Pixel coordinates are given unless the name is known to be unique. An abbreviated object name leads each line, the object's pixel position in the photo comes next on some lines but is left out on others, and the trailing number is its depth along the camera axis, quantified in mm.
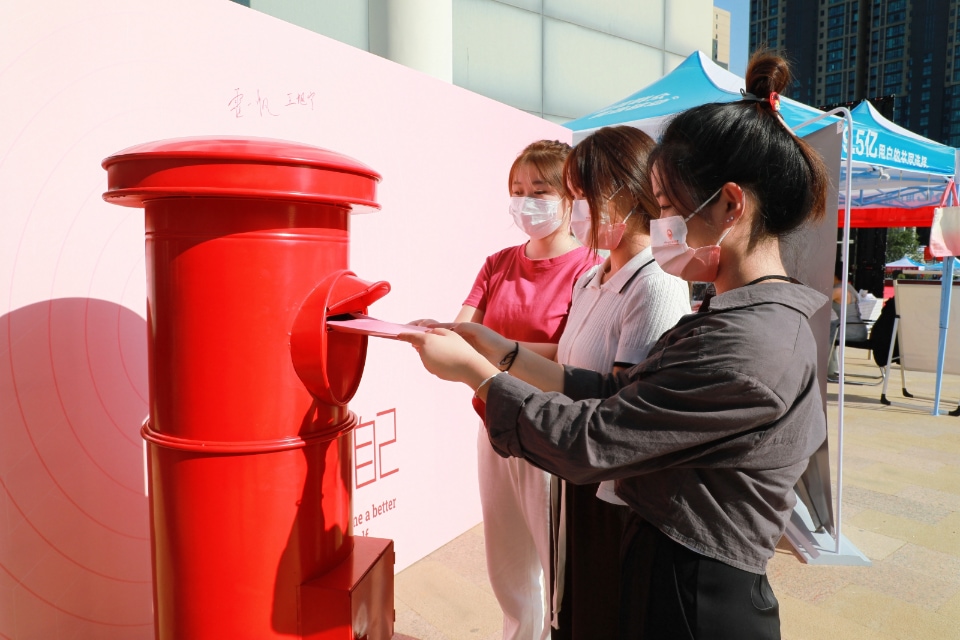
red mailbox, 1059
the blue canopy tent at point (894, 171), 4969
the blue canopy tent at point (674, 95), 4867
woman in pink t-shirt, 2049
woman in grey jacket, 992
